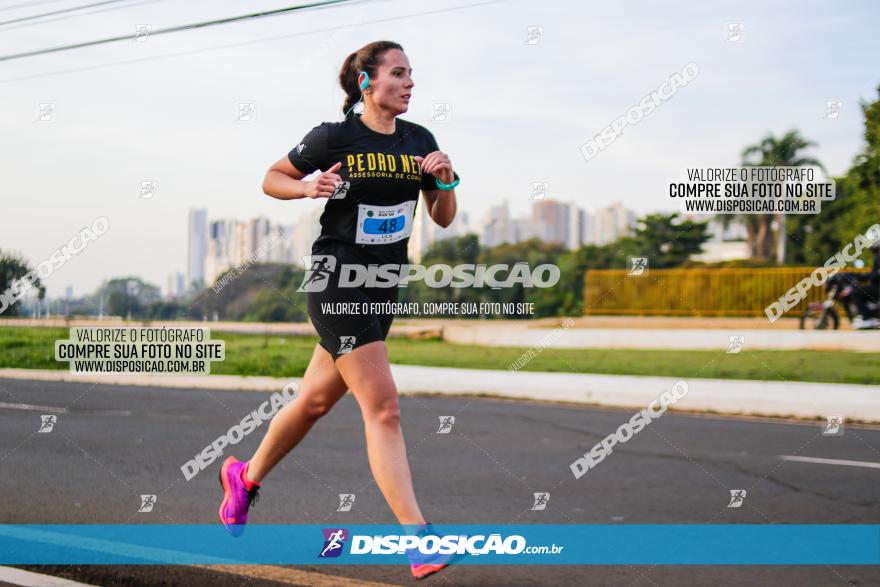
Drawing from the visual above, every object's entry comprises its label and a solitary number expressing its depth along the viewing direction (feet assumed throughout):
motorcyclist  69.10
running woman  9.84
